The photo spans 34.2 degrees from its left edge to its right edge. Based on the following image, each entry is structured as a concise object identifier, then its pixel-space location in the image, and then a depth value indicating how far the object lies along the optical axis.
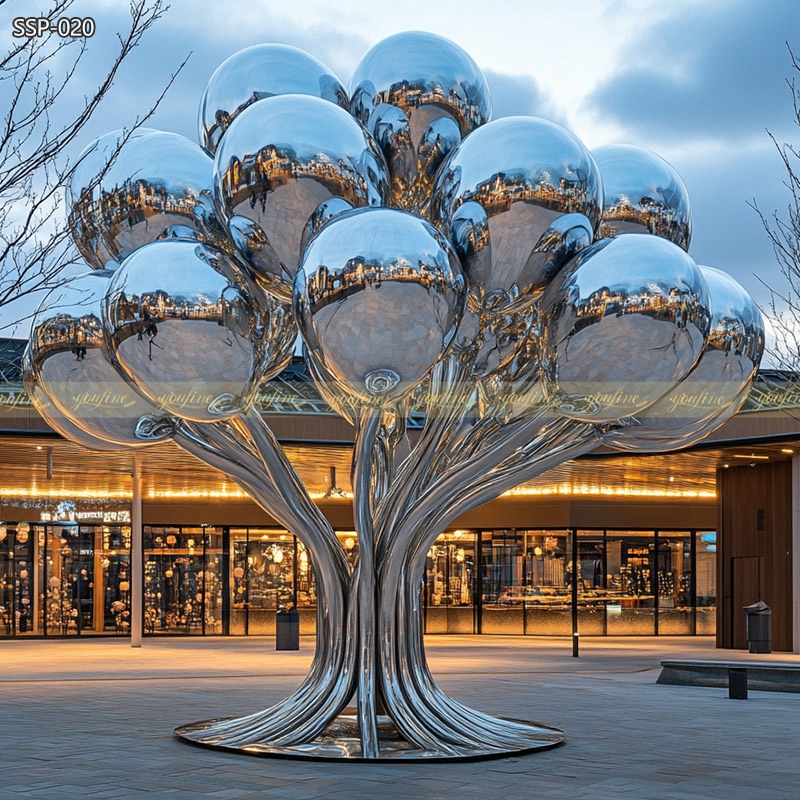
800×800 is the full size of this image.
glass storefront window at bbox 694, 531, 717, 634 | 34.31
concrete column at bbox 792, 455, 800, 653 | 24.39
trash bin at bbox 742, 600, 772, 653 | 24.61
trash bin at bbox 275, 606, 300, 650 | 25.88
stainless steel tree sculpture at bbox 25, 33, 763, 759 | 9.15
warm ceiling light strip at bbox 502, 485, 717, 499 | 32.81
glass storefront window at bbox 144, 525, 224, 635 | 32.06
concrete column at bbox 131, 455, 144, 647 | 26.36
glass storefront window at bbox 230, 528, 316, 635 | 32.88
